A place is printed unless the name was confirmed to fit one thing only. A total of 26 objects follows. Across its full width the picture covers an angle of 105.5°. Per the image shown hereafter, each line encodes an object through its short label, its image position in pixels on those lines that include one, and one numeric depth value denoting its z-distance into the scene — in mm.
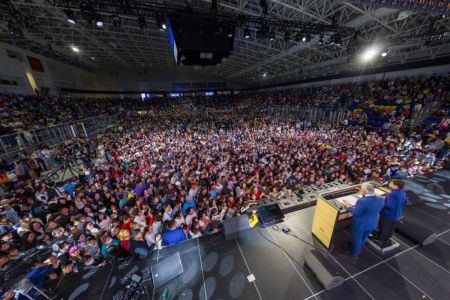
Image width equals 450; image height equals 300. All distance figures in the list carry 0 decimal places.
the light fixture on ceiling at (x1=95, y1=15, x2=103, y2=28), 6816
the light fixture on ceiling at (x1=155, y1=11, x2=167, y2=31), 7390
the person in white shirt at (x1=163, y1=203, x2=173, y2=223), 5142
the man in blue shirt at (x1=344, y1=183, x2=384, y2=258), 3104
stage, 3056
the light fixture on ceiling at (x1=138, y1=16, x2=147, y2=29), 7523
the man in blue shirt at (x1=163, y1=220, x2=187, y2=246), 4496
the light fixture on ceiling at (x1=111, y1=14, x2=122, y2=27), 7256
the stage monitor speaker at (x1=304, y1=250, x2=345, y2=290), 2947
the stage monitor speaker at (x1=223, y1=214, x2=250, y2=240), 4352
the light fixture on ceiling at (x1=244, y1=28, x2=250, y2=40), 8540
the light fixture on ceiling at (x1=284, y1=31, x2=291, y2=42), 9375
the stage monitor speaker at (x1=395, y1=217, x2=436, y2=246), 3653
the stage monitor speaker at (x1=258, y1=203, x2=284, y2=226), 4738
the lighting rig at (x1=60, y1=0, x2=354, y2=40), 6844
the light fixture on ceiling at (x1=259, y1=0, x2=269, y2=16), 7578
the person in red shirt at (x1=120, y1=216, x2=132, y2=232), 4669
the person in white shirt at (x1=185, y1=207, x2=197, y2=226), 5000
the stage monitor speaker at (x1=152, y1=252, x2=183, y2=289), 3413
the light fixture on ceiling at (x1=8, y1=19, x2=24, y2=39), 7676
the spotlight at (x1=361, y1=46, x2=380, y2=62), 10714
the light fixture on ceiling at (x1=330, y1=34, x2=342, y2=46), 9808
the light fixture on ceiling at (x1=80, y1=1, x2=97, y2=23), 6388
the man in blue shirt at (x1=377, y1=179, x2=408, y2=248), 3205
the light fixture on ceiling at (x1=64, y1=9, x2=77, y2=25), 6909
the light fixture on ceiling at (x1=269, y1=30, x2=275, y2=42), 9066
